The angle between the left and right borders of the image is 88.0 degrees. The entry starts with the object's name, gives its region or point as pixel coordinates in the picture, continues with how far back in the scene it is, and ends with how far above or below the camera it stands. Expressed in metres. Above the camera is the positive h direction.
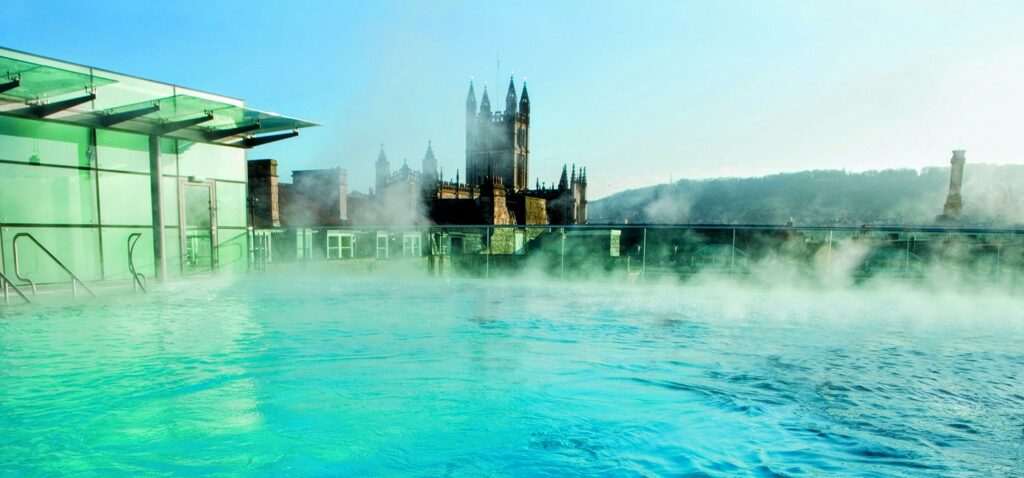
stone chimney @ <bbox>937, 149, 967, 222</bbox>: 36.56 +1.64
